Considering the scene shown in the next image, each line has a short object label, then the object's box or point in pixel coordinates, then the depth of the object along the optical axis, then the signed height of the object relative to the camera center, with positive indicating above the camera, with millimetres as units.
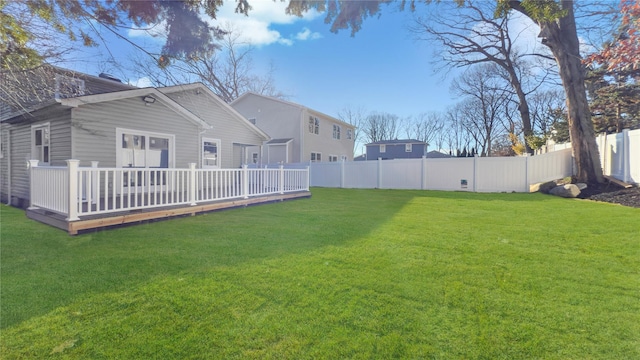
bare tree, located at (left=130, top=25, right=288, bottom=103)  22469 +8836
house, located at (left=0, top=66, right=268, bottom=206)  7180 +1287
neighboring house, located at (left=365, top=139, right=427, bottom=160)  31859 +3093
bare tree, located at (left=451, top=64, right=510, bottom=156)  28236 +8404
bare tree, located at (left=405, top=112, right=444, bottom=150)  42781 +7649
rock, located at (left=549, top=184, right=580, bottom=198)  9250 -476
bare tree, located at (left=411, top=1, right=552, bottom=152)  15664 +8158
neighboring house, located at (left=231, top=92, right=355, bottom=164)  19516 +3495
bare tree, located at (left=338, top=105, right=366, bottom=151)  42519 +9087
